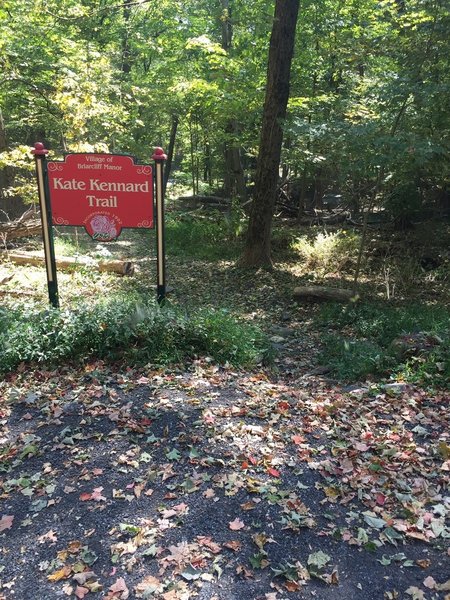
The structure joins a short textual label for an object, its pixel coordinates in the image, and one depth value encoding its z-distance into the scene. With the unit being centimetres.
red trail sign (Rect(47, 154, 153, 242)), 576
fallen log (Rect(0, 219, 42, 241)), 1066
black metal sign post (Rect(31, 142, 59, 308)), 568
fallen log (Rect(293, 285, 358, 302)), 813
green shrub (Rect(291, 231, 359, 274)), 993
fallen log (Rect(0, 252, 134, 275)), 926
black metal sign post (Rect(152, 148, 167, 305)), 573
